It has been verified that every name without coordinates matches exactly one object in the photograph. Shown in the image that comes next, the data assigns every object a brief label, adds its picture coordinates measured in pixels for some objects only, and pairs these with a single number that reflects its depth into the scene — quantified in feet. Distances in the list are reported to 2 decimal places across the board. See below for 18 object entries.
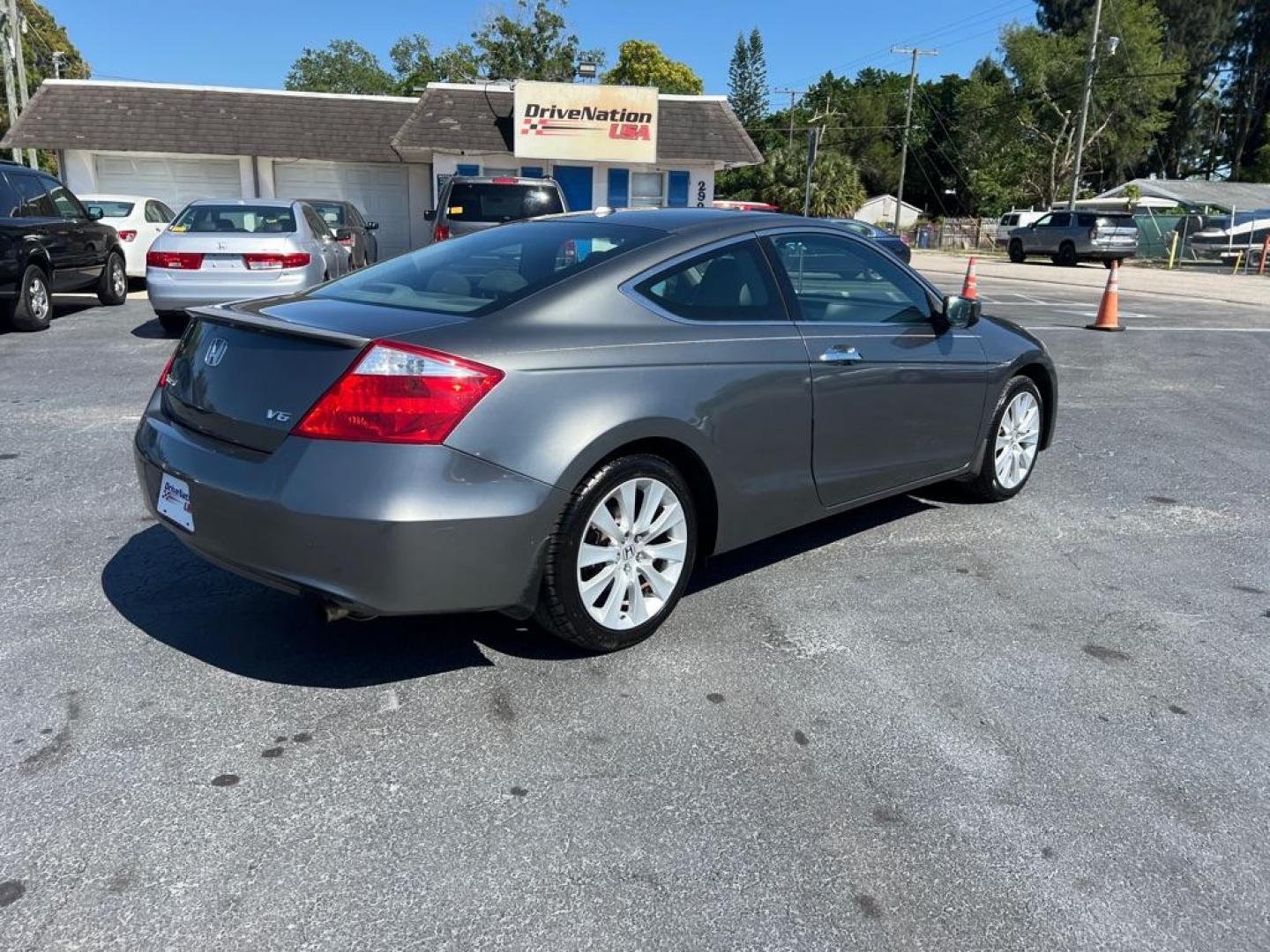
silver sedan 33.78
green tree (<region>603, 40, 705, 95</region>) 240.53
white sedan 52.95
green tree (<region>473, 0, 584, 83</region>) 187.32
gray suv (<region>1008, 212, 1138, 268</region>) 113.29
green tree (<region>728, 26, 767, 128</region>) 317.63
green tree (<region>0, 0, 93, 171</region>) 177.06
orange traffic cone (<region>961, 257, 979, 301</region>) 50.52
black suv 35.27
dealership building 76.59
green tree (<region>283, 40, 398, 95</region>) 294.87
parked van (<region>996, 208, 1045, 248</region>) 145.28
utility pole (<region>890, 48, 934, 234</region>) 187.83
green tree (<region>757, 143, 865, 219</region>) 181.68
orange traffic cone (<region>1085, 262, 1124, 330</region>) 44.62
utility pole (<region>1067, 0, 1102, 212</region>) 150.92
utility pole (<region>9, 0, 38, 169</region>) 95.91
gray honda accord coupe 10.00
